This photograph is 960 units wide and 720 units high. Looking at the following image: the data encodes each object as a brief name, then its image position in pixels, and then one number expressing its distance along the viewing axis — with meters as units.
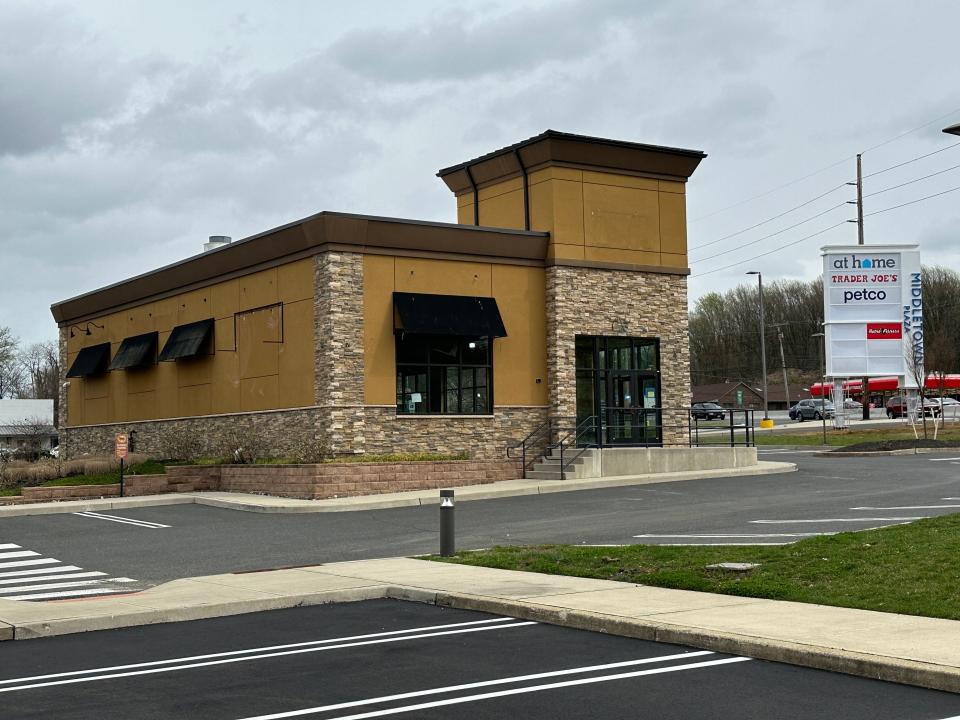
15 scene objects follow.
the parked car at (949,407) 72.81
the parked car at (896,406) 73.00
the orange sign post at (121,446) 30.11
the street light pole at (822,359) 113.69
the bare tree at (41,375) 121.62
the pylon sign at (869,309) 55.12
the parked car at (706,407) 91.26
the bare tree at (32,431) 68.68
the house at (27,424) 73.12
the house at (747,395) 113.19
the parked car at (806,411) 83.31
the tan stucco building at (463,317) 29.95
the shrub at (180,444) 35.88
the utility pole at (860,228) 66.19
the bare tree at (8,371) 94.12
